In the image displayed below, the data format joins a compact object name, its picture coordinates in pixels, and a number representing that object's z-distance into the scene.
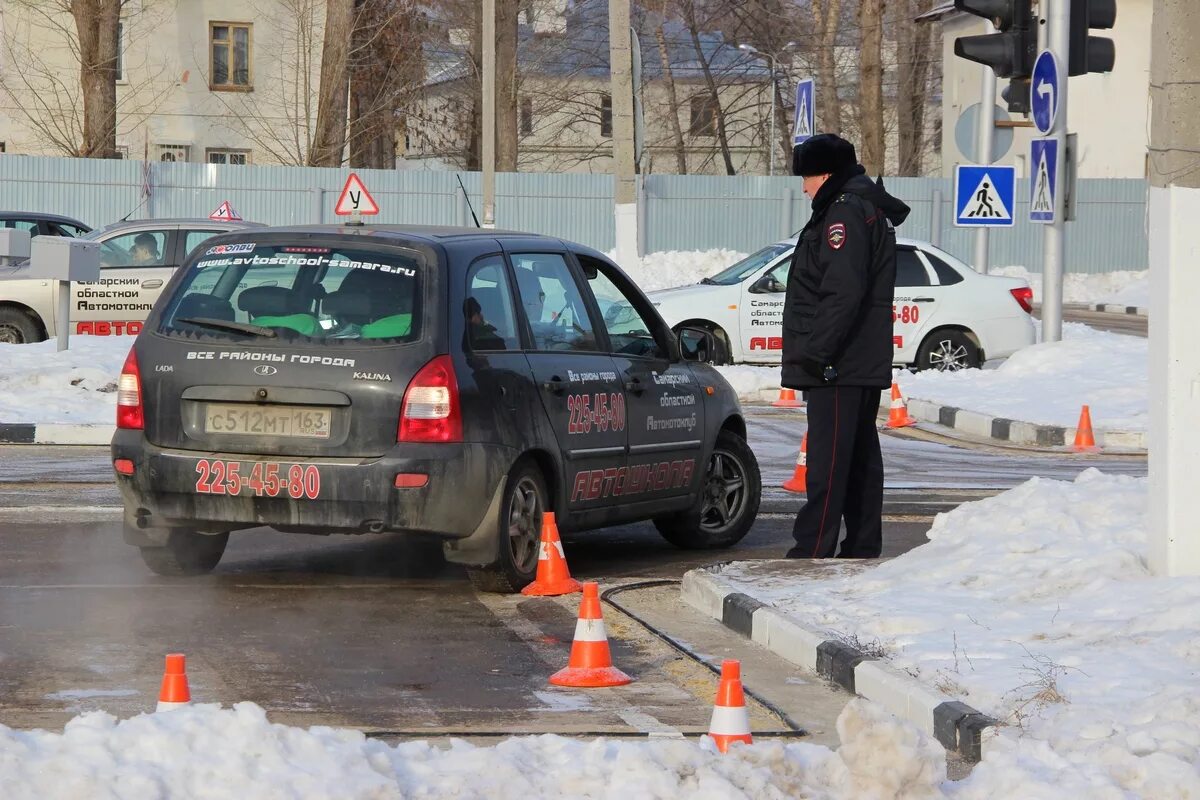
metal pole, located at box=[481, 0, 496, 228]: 34.13
